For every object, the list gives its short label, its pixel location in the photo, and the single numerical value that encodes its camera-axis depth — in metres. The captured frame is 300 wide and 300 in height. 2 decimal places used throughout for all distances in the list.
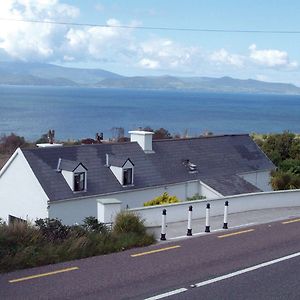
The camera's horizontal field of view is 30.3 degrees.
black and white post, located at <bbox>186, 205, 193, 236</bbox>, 12.80
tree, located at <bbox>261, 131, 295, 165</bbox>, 37.16
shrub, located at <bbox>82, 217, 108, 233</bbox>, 11.58
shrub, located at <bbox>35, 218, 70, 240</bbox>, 10.67
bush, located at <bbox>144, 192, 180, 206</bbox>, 21.87
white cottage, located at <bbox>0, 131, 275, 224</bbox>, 23.47
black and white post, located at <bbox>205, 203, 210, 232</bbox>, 13.19
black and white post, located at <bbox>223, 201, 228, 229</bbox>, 13.80
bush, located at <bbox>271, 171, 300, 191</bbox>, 26.62
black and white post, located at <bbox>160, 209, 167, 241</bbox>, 12.26
